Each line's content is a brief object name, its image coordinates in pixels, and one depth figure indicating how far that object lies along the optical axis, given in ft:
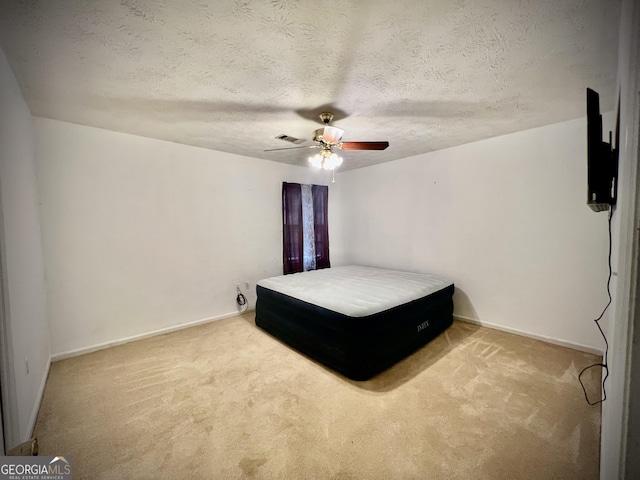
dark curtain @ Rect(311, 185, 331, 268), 15.94
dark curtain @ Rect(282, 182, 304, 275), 14.58
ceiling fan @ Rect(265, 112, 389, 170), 7.95
